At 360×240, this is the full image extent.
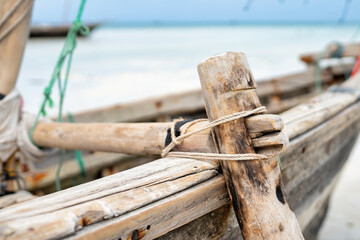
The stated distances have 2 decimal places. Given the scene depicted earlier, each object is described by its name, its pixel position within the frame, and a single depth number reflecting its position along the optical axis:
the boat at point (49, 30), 20.17
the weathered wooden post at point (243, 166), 0.76
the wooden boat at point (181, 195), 0.55
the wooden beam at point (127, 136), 0.77
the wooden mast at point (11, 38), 1.24
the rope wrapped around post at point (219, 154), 0.76
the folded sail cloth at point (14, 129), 1.32
